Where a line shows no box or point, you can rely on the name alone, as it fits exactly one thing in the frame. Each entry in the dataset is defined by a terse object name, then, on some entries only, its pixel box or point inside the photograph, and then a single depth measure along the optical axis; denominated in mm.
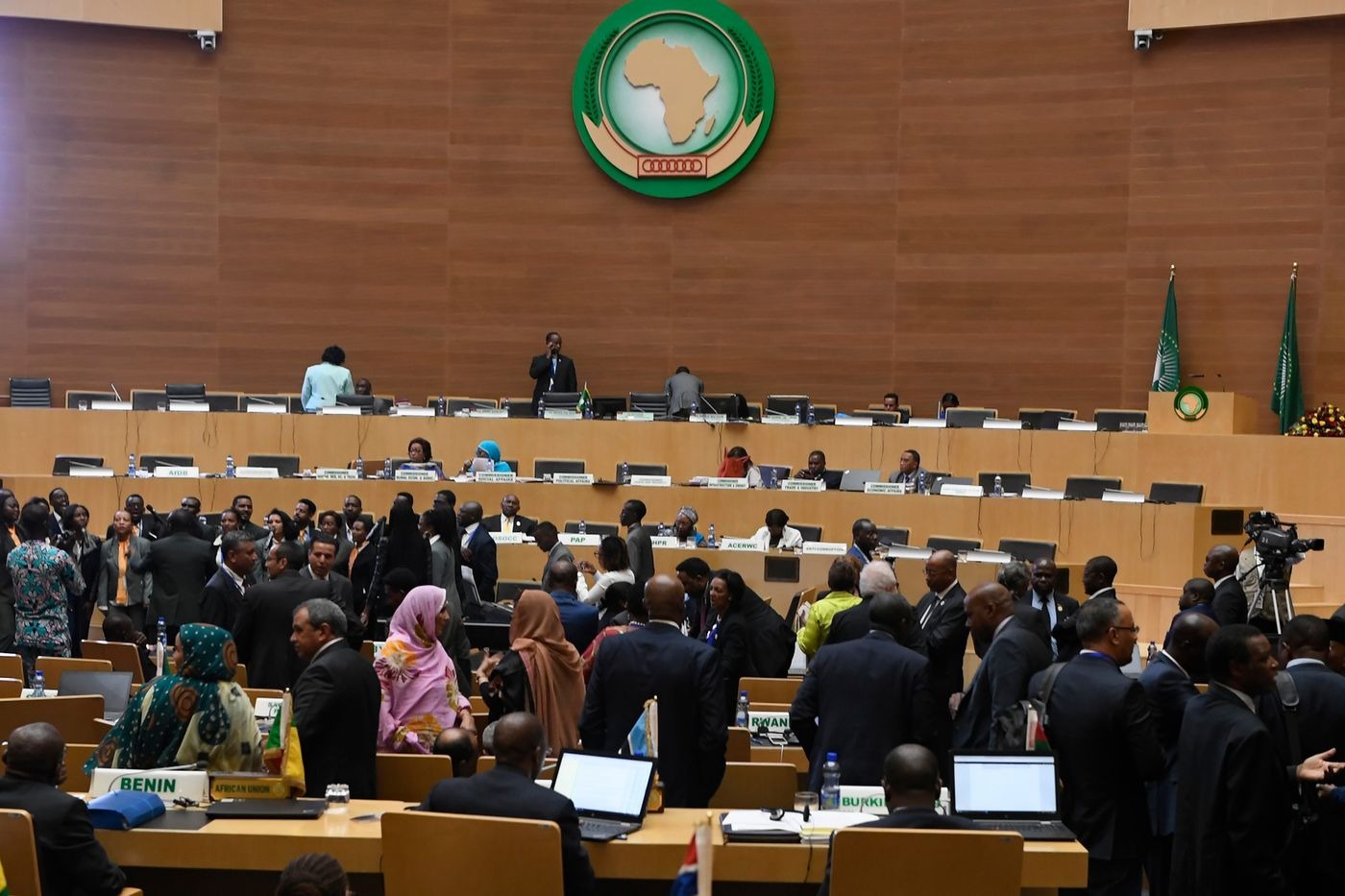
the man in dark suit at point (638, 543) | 11148
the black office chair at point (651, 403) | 14643
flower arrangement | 13745
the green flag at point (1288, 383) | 15055
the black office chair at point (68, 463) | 13289
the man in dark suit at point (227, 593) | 7605
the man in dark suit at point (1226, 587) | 7762
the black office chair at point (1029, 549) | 11664
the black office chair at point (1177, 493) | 12453
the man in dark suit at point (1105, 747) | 5109
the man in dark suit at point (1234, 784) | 4535
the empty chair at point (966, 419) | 14117
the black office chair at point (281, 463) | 13359
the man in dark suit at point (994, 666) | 5699
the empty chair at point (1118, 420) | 13922
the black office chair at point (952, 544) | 12016
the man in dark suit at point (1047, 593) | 8195
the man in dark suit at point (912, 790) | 4227
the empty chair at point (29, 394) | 14664
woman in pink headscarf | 6031
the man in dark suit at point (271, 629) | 7035
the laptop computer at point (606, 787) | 4922
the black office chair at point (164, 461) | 13477
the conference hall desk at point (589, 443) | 13828
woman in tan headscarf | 6246
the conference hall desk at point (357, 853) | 4672
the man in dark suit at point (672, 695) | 5523
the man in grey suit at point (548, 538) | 10195
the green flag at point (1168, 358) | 15617
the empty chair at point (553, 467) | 13414
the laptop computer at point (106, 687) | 6680
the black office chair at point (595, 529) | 12617
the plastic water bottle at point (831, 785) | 5133
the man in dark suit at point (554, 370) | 16375
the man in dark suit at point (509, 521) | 12430
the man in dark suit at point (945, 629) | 6641
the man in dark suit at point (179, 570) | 9883
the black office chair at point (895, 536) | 12273
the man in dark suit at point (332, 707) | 5309
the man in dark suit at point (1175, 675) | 5477
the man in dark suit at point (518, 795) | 4348
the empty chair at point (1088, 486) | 12617
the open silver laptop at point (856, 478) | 13164
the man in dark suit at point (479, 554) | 10656
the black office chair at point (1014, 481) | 12891
